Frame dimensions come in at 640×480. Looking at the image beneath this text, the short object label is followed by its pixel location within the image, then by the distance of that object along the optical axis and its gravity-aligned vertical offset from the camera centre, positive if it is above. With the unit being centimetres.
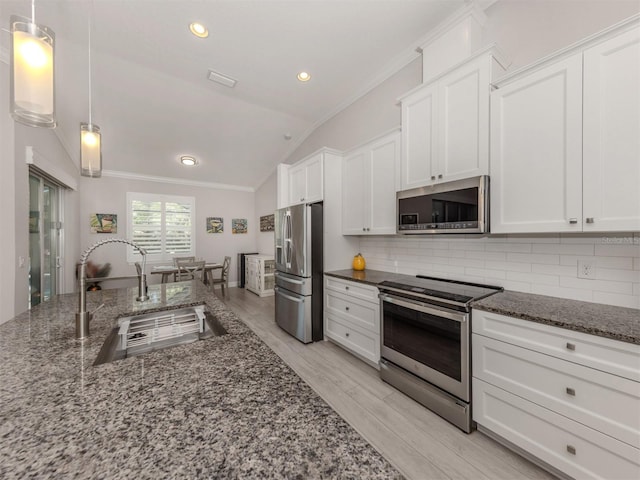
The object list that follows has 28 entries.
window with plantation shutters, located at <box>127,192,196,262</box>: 552 +33
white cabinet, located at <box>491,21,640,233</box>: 134 +57
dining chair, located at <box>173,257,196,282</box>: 492 -50
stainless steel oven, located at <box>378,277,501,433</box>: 174 -82
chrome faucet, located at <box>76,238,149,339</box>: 112 -33
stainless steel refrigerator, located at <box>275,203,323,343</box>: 308 -42
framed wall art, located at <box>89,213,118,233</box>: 511 +36
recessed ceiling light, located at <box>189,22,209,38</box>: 249 +212
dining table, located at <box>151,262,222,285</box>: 473 -60
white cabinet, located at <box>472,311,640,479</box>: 119 -87
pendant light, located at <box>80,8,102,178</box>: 201 +74
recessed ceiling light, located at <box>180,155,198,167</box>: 513 +165
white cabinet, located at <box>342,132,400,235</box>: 263 +57
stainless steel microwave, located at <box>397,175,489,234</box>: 183 +24
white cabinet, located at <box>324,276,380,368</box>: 249 -87
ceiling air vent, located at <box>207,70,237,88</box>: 324 +213
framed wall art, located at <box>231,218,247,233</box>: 675 +37
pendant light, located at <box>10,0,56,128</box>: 99 +69
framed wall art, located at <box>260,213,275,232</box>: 613 +39
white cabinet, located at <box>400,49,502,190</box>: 188 +92
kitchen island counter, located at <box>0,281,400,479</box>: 50 -45
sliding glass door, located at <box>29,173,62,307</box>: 298 +3
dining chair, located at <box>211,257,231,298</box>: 533 -88
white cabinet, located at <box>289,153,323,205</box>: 330 +82
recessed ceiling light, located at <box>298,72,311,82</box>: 318 +208
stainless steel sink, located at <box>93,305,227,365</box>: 131 -53
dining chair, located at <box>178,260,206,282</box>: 483 -58
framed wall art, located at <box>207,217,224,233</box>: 638 +37
